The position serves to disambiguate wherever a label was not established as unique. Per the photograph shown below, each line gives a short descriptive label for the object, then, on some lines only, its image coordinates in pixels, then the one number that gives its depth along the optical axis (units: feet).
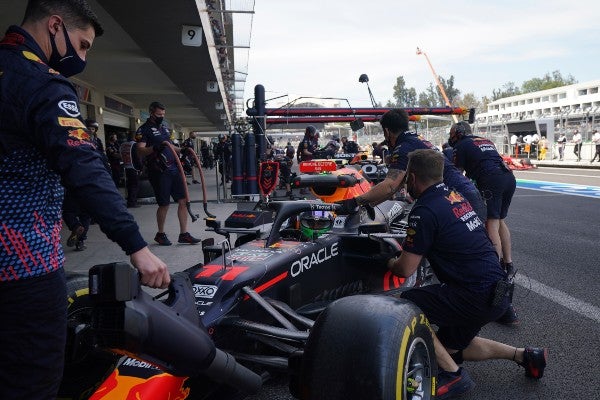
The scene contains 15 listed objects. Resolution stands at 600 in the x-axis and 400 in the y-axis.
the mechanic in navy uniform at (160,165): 22.77
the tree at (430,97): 386.63
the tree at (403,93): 406.62
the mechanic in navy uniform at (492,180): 17.81
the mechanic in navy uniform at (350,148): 52.24
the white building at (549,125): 87.39
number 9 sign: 28.78
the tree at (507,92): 441.27
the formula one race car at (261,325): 5.58
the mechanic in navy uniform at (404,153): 15.10
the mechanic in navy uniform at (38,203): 5.24
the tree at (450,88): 382.14
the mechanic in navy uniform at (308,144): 41.42
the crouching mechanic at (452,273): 9.62
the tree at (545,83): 402.11
